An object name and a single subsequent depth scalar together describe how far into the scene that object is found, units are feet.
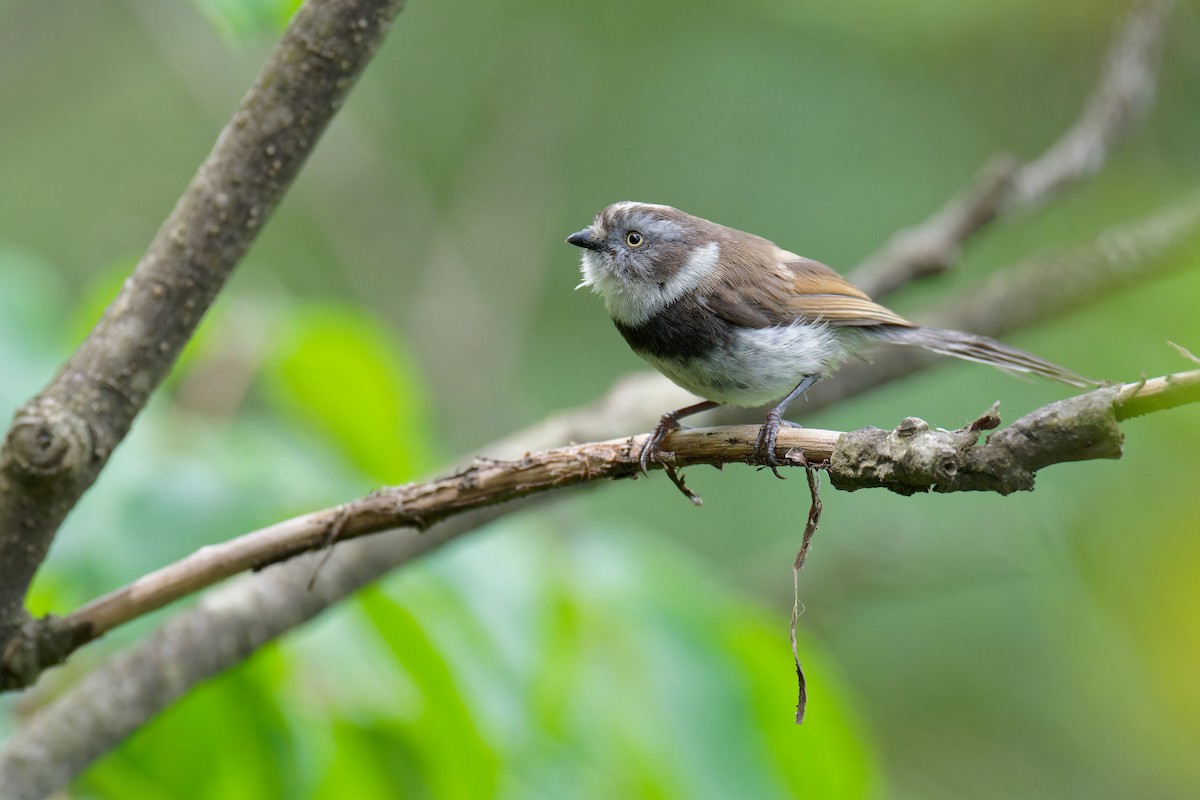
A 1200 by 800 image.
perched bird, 20.27
